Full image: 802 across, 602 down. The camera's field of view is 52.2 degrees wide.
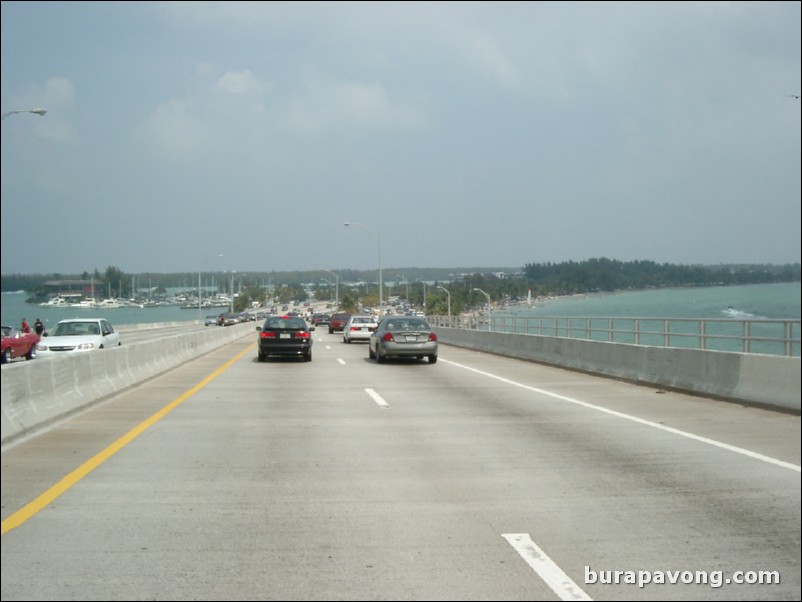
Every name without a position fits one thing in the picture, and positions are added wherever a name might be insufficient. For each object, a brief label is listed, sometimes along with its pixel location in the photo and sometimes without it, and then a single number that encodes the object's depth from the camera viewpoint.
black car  27.80
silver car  26.45
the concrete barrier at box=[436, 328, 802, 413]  11.54
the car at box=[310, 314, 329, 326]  81.74
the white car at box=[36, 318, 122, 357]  26.25
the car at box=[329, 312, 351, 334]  63.94
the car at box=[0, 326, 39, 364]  29.77
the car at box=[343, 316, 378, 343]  43.28
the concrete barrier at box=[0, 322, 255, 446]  10.21
